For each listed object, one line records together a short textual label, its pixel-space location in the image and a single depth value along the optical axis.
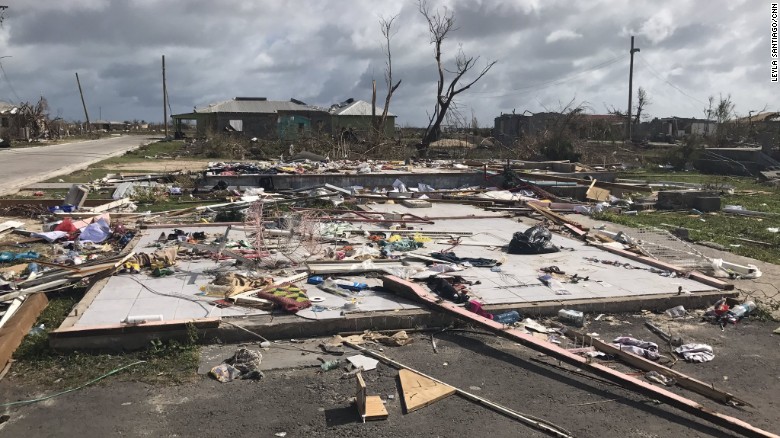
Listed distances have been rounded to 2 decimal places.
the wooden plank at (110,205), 11.43
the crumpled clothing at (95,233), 8.80
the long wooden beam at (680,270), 6.63
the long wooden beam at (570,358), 3.75
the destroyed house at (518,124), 36.25
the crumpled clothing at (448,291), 5.79
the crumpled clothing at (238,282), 5.89
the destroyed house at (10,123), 42.55
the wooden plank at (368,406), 3.75
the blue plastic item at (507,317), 5.47
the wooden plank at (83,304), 4.91
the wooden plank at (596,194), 15.59
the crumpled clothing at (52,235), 8.84
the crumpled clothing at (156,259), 6.80
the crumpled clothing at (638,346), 4.91
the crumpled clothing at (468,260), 7.39
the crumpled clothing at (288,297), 5.38
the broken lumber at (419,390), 3.96
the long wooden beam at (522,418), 3.67
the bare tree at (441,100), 31.56
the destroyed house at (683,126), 46.31
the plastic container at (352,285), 6.14
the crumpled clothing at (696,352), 4.90
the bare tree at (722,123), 34.03
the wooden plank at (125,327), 4.62
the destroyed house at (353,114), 50.09
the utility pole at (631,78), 41.53
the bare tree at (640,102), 47.88
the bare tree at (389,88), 32.30
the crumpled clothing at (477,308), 5.48
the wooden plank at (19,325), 4.49
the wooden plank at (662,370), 4.13
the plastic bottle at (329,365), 4.48
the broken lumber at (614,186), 16.90
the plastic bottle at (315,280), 6.38
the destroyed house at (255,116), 48.09
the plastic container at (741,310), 5.94
